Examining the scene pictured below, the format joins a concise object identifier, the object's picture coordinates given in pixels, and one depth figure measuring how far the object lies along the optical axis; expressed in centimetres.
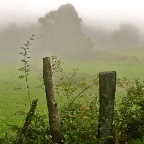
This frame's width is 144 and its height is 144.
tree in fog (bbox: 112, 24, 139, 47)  14285
